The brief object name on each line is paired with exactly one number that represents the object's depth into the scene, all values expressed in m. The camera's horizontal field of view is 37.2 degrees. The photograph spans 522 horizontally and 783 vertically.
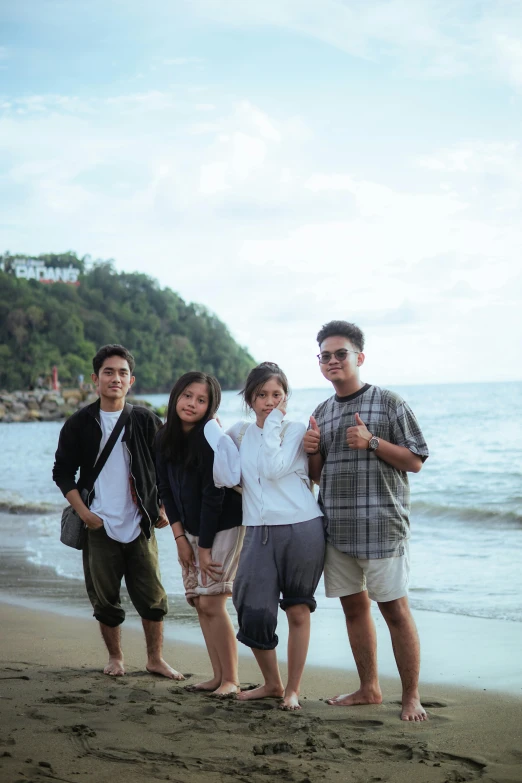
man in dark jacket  4.54
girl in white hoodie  3.92
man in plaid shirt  3.89
